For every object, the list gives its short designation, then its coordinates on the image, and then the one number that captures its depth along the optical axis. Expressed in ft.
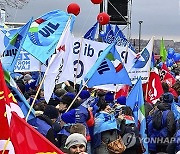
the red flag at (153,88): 50.38
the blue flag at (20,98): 26.36
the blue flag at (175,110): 37.31
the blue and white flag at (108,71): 39.57
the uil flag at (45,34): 38.08
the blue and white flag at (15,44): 34.24
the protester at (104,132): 31.33
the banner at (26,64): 45.02
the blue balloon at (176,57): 111.98
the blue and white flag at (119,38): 65.01
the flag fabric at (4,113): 20.69
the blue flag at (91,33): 61.39
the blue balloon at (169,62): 96.48
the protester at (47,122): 29.22
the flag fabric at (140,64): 51.41
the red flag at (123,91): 51.22
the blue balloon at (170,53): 111.52
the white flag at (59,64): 36.35
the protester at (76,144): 24.21
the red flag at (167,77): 60.04
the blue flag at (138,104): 39.71
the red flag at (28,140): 18.49
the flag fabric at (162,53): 87.96
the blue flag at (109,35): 65.74
